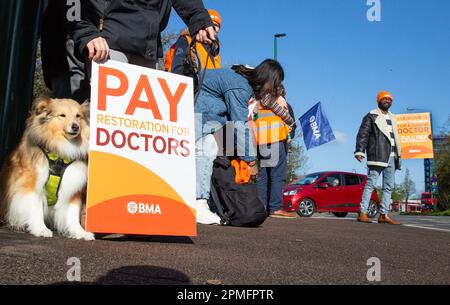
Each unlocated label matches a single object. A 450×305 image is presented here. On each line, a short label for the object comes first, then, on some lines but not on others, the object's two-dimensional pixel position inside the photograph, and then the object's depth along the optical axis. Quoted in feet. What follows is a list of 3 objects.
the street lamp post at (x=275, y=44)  86.28
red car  49.79
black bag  16.87
